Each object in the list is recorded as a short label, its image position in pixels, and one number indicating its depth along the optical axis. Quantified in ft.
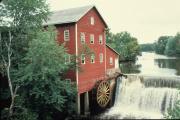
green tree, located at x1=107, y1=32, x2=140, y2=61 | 265.13
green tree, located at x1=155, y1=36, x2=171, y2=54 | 428.56
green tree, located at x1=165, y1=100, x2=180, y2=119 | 37.20
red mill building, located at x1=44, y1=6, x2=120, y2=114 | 85.56
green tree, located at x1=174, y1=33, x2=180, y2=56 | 305.04
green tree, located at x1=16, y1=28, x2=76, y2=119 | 70.23
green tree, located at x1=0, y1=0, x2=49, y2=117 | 72.53
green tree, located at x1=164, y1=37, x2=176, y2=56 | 327.47
